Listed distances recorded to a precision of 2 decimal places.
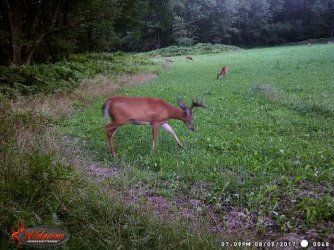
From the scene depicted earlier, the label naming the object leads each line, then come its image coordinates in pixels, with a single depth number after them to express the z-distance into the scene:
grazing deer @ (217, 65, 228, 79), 20.96
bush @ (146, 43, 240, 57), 56.53
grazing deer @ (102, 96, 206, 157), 7.88
